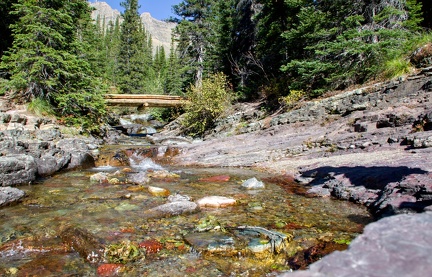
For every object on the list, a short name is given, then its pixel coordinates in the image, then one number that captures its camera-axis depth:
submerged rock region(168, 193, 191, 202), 6.13
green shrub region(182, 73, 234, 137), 20.98
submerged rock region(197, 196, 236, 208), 5.86
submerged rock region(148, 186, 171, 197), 6.84
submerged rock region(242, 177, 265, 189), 7.49
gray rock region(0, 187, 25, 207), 5.91
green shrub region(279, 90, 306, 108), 16.72
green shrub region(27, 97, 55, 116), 16.97
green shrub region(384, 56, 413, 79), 12.69
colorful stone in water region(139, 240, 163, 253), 3.96
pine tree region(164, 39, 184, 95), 32.19
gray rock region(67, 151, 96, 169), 11.06
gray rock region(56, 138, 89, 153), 13.07
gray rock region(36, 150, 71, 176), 9.52
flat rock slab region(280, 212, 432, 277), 1.44
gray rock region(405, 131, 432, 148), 7.36
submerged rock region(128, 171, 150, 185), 8.15
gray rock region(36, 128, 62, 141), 13.64
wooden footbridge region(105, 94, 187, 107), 25.00
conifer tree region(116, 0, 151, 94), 43.54
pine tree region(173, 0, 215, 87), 30.83
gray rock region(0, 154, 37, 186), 7.78
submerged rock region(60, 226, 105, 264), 3.78
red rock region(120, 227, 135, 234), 4.51
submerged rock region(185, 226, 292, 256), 3.81
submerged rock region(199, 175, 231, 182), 8.69
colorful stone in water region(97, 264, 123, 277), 3.42
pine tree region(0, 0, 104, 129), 16.41
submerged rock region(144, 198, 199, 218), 5.30
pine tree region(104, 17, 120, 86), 51.22
